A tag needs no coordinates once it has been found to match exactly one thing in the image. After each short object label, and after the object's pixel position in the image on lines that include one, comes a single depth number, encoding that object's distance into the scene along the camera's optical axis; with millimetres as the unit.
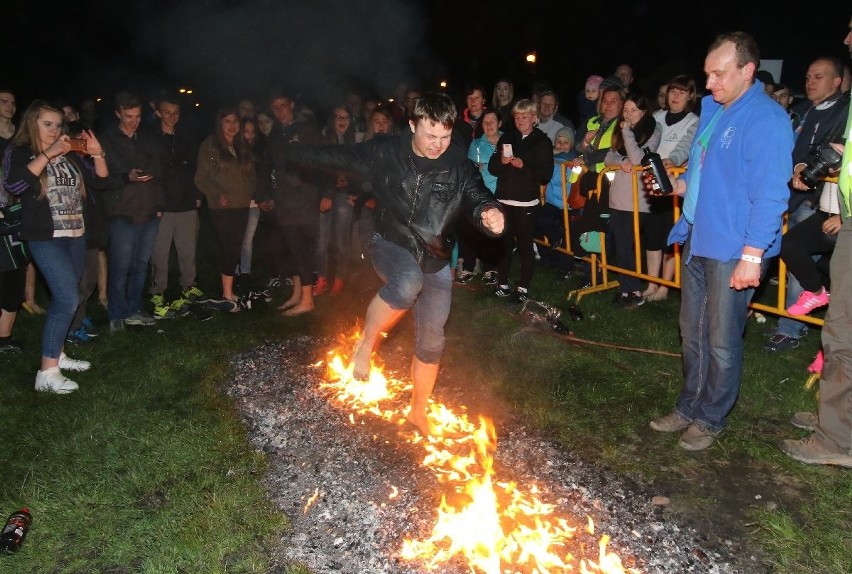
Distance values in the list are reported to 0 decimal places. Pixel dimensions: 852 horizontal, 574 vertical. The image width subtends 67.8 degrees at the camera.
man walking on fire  4195
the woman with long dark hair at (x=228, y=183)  7559
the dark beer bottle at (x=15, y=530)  3668
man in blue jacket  3910
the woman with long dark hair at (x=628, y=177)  7168
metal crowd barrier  6082
